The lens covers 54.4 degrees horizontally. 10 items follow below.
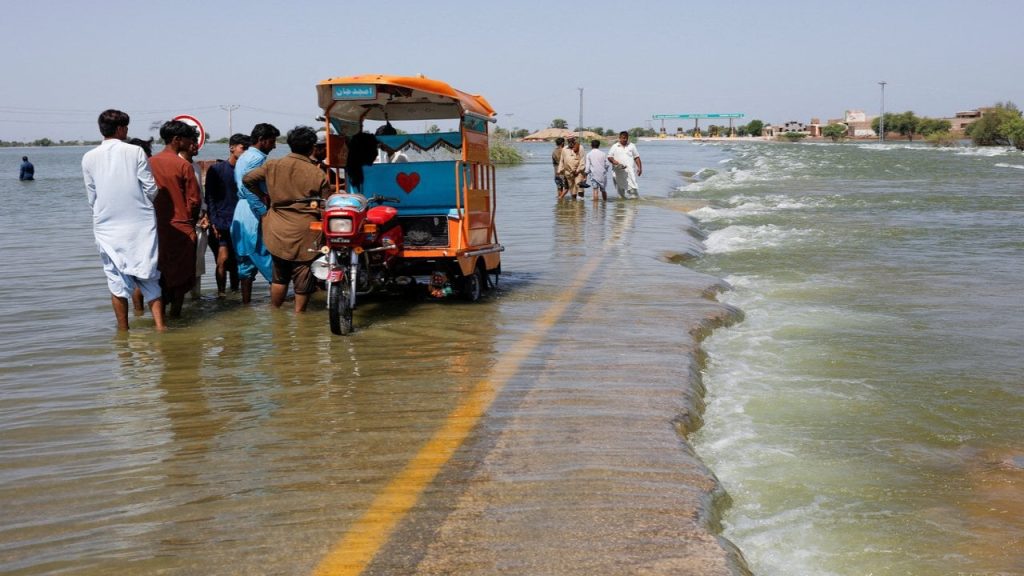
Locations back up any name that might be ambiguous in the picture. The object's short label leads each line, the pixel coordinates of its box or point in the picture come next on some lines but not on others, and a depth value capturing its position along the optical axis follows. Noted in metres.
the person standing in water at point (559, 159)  24.19
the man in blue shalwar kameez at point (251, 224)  9.19
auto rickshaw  9.04
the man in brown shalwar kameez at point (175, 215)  8.27
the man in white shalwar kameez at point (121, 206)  7.49
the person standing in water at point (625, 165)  23.51
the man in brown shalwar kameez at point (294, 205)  8.41
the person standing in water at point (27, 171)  44.16
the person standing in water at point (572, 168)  23.89
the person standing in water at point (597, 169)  23.41
